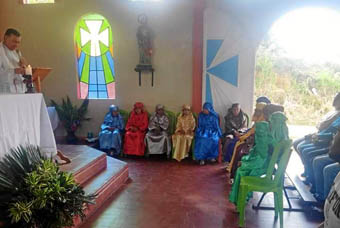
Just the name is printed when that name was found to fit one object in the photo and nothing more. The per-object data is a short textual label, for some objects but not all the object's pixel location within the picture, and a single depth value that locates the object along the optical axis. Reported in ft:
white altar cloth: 7.14
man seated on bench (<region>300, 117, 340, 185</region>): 11.28
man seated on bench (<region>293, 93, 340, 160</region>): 11.94
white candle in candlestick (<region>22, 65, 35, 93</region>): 8.74
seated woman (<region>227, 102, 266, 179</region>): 11.42
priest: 8.66
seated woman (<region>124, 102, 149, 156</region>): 16.47
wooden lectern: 9.67
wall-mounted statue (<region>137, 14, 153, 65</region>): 16.94
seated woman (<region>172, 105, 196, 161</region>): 15.97
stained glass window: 18.20
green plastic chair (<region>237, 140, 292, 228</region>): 8.45
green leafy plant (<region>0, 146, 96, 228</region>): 6.34
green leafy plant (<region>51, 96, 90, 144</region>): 17.98
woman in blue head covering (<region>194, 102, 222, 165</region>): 15.46
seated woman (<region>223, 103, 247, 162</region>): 16.16
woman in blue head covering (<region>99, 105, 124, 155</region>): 16.60
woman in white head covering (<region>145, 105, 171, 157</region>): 16.30
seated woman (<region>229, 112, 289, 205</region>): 8.92
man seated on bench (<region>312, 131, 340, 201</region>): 9.20
